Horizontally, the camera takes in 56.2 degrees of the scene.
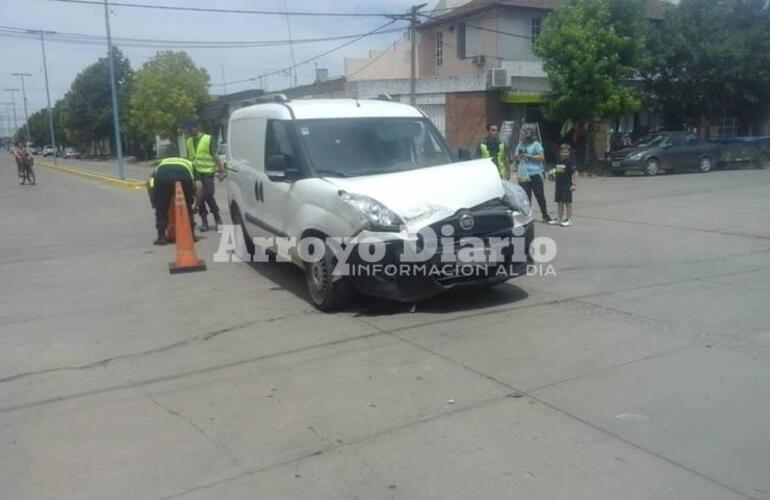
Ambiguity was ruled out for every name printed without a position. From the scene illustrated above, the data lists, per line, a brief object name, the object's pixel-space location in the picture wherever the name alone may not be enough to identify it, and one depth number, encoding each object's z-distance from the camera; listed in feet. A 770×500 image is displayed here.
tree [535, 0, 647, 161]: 81.41
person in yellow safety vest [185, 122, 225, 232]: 40.55
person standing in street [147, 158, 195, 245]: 37.22
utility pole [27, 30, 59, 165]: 163.63
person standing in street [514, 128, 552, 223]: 41.96
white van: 21.31
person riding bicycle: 95.71
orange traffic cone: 30.83
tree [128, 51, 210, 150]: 162.81
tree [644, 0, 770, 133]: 88.99
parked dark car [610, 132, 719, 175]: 81.66
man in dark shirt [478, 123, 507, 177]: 47.60
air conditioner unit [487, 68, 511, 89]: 90.58
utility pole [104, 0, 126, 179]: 93.56
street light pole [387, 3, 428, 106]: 95.30
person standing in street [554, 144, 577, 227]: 40.93
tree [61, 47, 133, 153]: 216.95
